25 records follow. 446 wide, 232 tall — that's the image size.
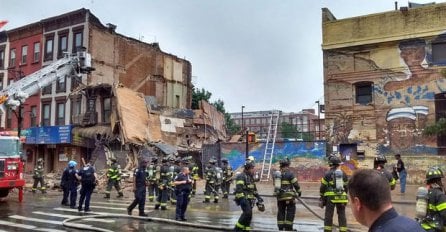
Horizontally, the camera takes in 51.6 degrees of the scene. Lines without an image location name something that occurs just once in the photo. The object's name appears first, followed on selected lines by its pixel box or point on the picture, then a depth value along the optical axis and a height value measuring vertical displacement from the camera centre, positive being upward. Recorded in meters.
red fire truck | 17.38 -0.23
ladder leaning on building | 27.77 +0.06
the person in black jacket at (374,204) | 2.56 -0.26
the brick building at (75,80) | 33.53 +6.41
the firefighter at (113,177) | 19.56 -0.83
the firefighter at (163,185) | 14.82 -0.88
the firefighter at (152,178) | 17.89 -0.78
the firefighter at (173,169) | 15.13 -0.36
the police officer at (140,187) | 13.23 -0.85
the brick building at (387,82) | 25.05 +4.38
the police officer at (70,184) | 16.61 -0.98
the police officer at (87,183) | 14.85 -0.84
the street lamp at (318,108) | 29.90 +3.26
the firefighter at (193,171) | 18.49 -0.52
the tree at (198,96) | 49.34 +7.02
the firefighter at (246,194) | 9.34 -0.74
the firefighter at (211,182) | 18.44 -0.97
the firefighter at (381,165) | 10.51 -0.14
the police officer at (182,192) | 12.48 -0.92
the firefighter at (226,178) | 19.72 -0.85
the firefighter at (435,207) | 5.57 -0.58
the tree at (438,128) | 19.47 +1.33
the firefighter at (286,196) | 10.27 -0.83
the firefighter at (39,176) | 22.88 -0.93
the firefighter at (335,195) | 9.62 -0.75
